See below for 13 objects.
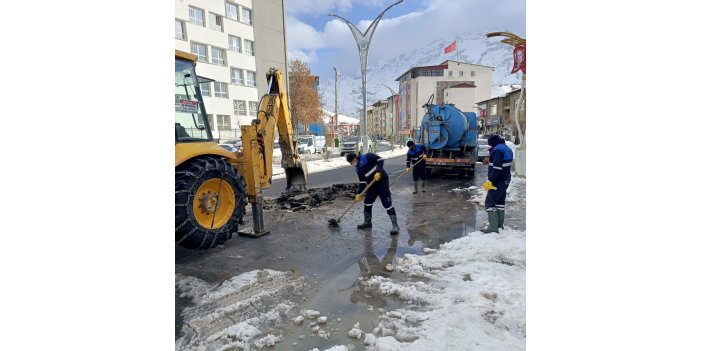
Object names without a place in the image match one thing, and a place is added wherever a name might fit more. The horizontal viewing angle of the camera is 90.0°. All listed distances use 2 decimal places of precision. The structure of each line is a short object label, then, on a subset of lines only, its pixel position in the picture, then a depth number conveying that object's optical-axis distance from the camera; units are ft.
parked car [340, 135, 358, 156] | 87.45
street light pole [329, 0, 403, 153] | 47.96
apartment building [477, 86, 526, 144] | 99.67
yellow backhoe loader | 13.76
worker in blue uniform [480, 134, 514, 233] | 18.16
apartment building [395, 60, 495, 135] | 183.52
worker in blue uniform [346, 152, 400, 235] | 19.72
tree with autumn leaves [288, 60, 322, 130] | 118.73
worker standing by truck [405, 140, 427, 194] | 31.81
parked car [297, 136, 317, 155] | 86.53
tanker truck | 38.47
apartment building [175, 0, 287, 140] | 86.63
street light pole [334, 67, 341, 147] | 83.73
